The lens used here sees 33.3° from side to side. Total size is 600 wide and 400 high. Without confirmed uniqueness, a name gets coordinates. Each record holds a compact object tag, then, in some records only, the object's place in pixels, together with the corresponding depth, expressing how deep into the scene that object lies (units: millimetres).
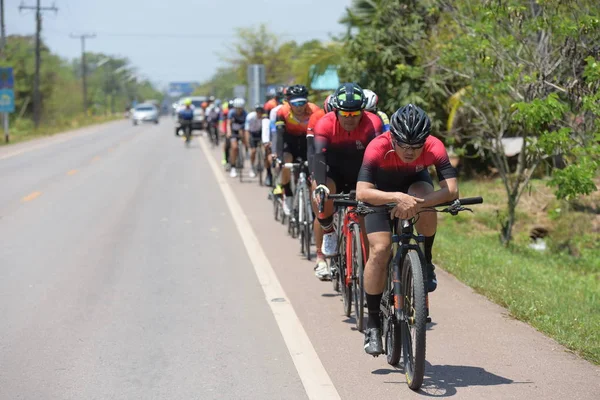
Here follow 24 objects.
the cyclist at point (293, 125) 11547
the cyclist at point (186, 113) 34000
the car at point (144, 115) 83438
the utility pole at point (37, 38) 60938
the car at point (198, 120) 52594
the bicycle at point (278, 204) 14588
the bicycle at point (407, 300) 5875
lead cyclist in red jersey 6117
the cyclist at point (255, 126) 19922
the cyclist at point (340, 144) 8031
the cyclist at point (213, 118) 36750
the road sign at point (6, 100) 45094
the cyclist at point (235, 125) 22484
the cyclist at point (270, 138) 13620
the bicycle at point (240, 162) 23772
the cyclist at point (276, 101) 16298
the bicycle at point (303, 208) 11641
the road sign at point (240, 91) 50219
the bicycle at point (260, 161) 21609
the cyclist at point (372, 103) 8844
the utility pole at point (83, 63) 99000
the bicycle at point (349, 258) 7523
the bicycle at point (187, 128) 34725
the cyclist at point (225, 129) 24266
